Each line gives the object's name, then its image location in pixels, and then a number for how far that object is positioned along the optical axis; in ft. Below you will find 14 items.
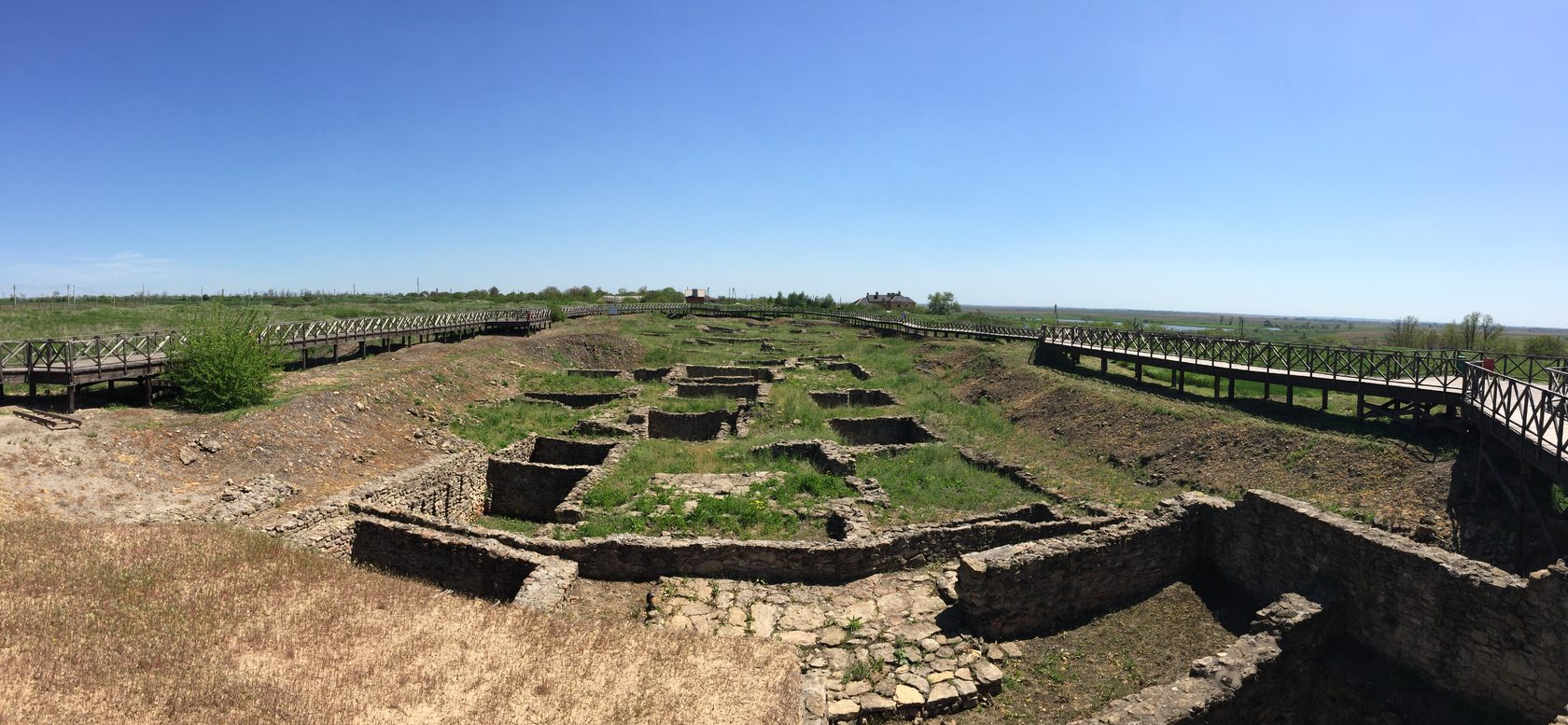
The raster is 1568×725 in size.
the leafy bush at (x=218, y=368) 57.98
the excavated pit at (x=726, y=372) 104.32
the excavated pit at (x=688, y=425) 71.15
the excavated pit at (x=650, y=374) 105.50
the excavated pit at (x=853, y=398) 86.38
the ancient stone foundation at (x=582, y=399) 83.15
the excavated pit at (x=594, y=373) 107.24
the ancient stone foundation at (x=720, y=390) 89.71
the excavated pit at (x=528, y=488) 52.11
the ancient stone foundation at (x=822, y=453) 52.11
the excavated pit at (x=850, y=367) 110.88
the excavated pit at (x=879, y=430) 70.74
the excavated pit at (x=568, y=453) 59.45
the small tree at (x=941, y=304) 390.30
